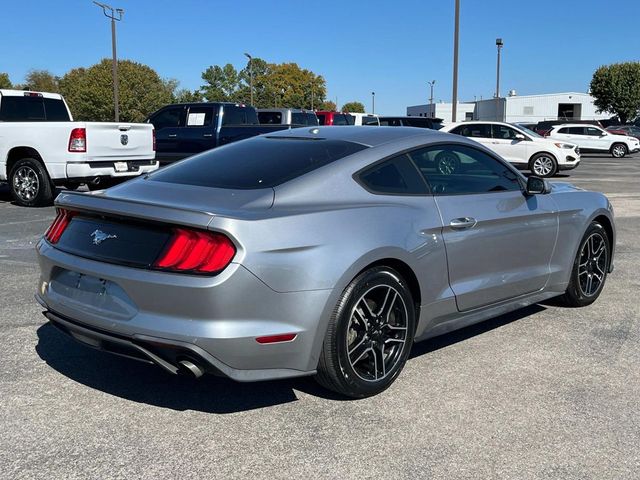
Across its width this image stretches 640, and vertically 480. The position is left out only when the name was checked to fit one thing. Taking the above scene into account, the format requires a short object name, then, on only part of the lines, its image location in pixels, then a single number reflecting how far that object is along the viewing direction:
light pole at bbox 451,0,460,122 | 24.59
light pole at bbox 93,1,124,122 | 31.47
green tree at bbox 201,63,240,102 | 114.81
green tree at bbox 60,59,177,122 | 79.44
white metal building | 85.62
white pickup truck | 10.97
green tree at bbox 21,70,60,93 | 87.62
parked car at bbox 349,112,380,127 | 25.67
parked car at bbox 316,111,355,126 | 24.23
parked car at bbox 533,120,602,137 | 35.74
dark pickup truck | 15.30
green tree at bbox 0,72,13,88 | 91.06
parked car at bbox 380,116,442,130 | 23.58
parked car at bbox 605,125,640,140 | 39.59
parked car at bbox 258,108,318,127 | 19.39
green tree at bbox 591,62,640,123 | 71.00
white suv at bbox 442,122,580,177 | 19.39
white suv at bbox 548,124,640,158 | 31.31
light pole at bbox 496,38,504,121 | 41.34
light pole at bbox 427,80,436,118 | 93.97
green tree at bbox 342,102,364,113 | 162.12
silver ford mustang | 3.08
